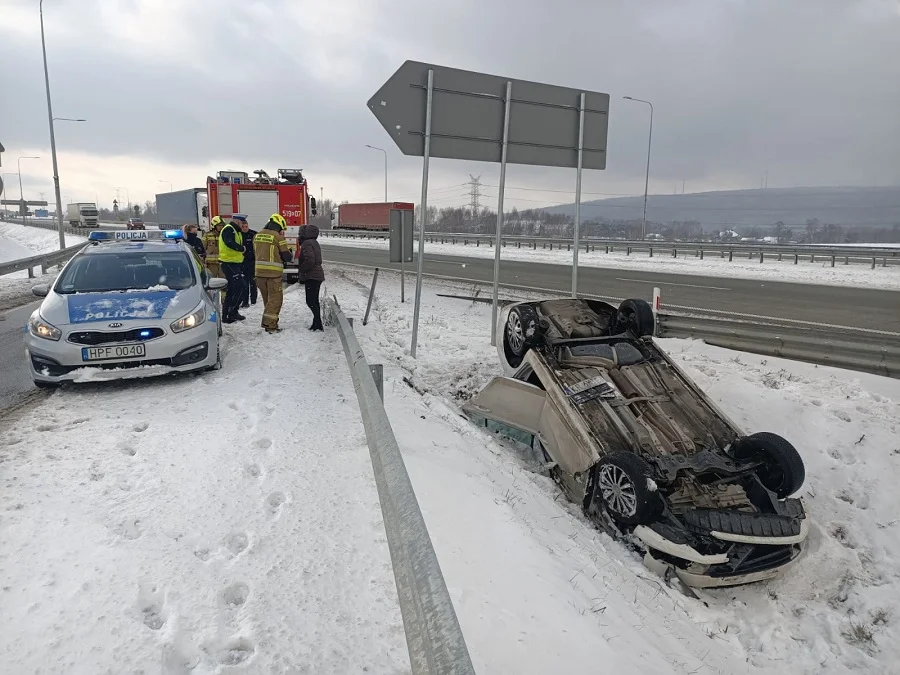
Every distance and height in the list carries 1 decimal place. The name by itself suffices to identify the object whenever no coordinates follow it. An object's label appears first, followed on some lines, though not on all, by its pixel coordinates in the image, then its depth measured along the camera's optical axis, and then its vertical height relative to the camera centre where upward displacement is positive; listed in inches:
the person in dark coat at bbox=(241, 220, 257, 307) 407.8 -29.0
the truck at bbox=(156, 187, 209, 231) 900.6 +40.5
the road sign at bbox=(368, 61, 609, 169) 289.1 +66.0
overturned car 151.3 -66.6
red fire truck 682.2 +38.9
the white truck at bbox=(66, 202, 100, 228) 2170.3 +46.3
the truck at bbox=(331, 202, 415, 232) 2190.0 +70.1
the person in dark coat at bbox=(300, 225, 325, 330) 355.6 -20.0
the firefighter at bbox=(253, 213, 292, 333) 347.3 -18.8
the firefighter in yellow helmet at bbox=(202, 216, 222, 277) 450.3 -9.8
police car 223.0 -38.4
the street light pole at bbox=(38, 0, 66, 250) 1013.8 +96.3
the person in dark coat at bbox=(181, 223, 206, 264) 517.7 -7.0
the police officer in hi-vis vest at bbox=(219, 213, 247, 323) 378.0 -22.2
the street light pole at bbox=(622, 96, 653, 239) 1407.2 +134.8
